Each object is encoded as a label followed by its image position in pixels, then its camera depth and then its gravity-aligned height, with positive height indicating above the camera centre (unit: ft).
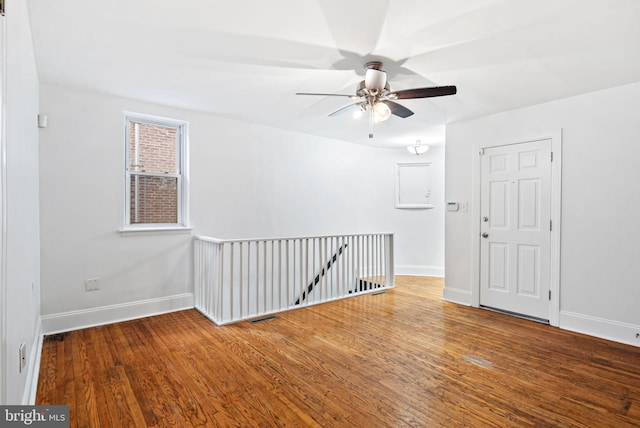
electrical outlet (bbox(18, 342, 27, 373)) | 5.77 -2.76
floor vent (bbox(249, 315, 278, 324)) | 11.53 -3.99
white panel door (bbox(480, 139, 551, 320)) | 11.84 -0.60
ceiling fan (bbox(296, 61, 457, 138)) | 8.43 +3.23
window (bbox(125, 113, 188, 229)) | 12.15 +1.49
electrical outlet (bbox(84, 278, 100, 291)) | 10.95 -2.57
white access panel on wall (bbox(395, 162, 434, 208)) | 20.75 +1.73
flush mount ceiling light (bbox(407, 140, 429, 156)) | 18.49 +3.71
